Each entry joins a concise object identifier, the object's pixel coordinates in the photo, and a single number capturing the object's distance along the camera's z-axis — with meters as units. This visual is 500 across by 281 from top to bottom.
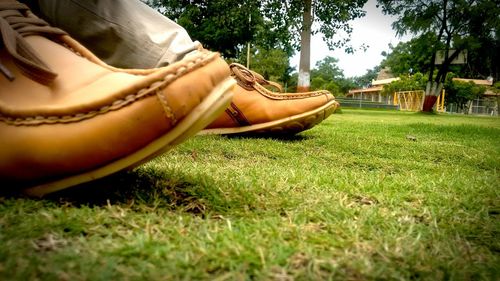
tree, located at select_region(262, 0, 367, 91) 10.13
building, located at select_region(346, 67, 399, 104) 51.52
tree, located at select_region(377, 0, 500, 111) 17.53
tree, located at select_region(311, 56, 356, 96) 68.76
